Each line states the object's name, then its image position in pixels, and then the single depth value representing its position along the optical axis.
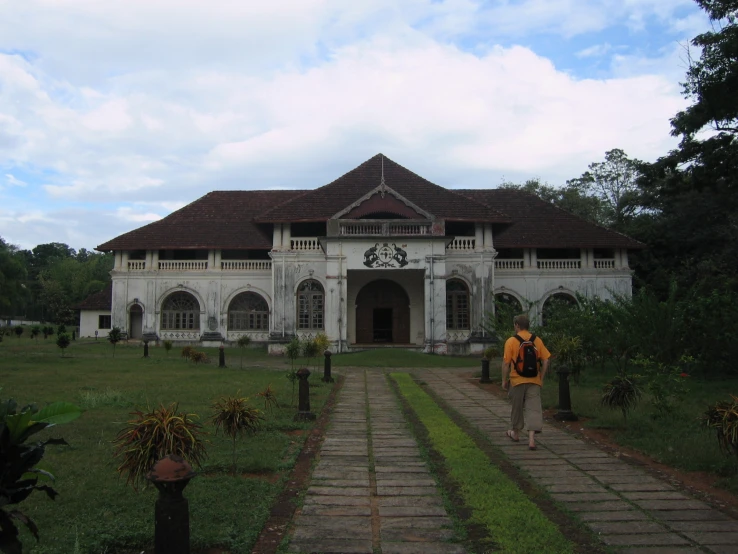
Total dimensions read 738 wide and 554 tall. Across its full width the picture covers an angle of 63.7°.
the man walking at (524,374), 6.77
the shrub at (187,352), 17.43
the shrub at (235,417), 5.65
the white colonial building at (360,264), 22.22
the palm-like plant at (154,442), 4.45
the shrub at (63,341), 17.50
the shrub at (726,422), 5.01
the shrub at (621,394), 7.79
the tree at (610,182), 37.06
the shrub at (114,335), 20.26
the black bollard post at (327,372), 13.06
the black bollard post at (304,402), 8.17
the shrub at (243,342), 18.84
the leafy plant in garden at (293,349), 13.73
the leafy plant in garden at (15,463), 2.48
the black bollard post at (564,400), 8.50
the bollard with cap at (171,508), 3.06
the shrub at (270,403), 8.70
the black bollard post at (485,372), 13.63
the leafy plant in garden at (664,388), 7.93
